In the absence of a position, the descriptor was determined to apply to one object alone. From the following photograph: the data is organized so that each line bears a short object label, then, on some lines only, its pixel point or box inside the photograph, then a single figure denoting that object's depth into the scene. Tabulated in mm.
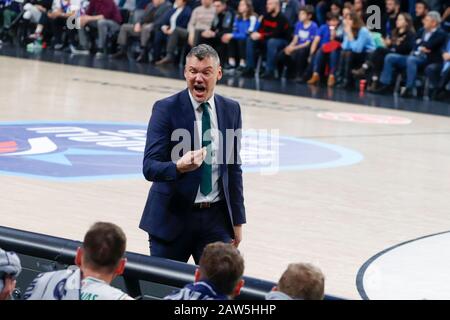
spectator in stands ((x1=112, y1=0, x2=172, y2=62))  22812
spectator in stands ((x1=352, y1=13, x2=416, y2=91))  19266
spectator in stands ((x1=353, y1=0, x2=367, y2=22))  20156
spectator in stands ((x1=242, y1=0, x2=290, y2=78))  20938
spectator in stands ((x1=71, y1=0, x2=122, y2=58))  23566
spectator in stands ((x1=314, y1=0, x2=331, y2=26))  21516
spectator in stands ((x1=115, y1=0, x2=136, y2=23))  24300
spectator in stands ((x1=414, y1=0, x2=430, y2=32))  19906
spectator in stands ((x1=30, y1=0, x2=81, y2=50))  24422
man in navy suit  5461
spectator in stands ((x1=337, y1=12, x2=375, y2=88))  19734
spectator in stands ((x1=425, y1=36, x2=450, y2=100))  18844
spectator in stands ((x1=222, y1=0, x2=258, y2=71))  21391
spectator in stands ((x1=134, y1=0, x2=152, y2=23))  23594
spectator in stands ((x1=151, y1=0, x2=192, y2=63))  22328
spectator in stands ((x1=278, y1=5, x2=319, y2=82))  20547
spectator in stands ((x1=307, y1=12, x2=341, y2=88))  20297
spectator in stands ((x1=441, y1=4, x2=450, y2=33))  19938
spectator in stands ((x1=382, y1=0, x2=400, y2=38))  20125
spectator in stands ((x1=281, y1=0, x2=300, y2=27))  21438
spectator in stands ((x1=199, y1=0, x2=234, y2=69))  21750
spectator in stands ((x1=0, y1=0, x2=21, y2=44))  25266
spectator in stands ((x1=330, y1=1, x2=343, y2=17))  20609
